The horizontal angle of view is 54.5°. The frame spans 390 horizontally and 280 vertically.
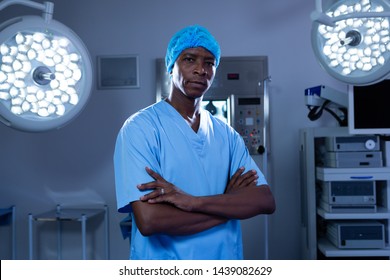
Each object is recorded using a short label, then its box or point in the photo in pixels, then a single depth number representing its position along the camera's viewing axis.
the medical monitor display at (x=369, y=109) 2.03
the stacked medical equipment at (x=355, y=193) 2.04
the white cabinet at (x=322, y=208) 2.02
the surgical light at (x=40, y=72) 1.12
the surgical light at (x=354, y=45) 1.11
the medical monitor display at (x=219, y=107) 2.67
